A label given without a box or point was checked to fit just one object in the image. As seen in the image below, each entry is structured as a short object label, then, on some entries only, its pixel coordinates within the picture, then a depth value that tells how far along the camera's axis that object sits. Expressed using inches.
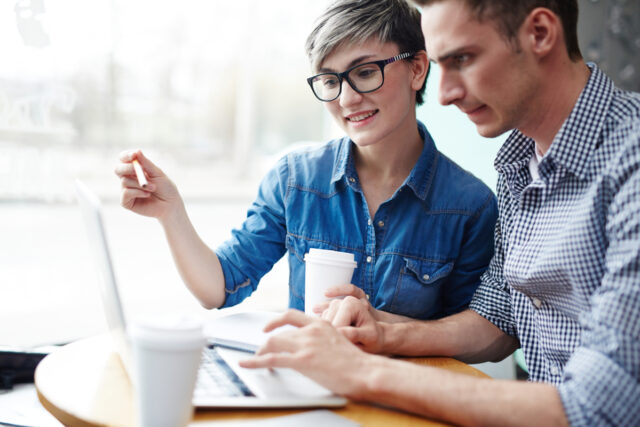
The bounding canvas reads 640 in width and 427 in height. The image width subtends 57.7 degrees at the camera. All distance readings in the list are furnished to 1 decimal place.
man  34.6
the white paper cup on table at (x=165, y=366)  26.7
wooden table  34.3
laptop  33.9
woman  60.6
